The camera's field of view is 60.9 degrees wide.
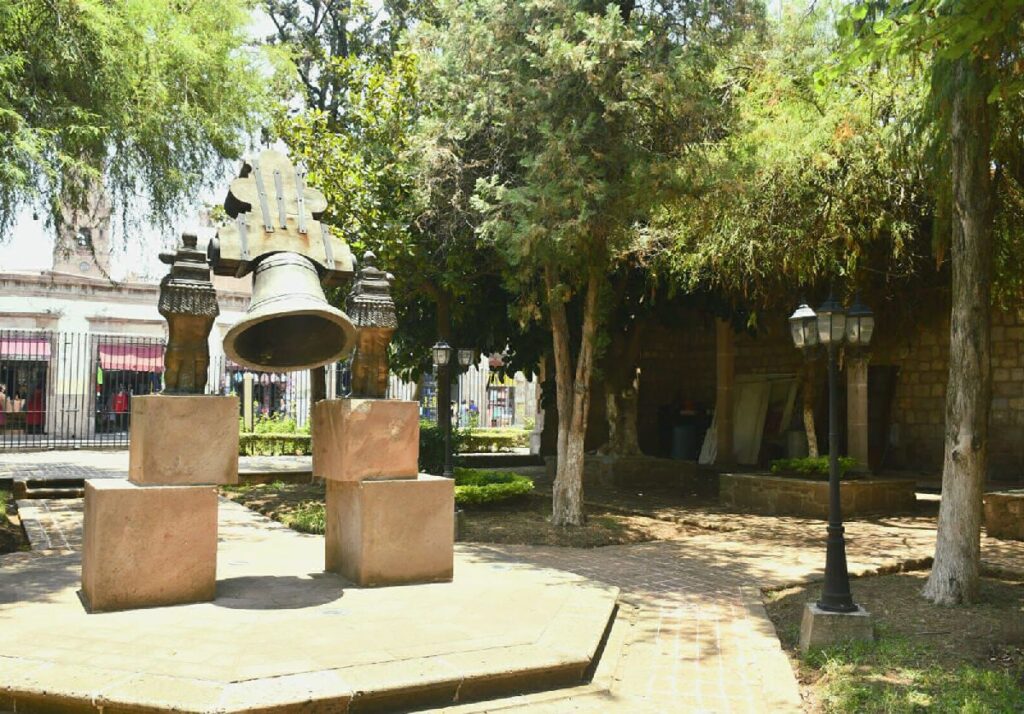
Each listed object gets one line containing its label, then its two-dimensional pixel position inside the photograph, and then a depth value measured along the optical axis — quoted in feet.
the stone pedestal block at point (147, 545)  18.30
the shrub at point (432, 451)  47.52
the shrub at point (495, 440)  84.90
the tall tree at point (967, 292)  22.67
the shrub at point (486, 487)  39.86
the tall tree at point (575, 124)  31.32
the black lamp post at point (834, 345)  20.16
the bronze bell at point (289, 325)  18.21
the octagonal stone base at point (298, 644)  13.58
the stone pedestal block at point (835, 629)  19.43
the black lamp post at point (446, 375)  38.09
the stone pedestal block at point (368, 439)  20.90
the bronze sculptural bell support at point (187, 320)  19.62
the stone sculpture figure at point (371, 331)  21.75
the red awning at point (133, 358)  88.17
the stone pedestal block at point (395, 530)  20.84
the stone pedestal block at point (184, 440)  19.04
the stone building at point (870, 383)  50.31
